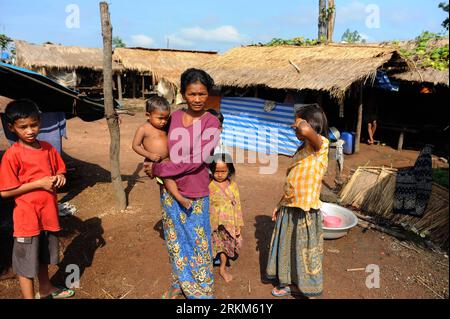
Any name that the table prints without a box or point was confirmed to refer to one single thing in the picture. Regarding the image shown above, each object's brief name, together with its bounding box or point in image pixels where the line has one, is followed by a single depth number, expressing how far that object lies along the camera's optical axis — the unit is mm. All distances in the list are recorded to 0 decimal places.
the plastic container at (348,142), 9531
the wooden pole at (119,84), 18438
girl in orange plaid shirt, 2457
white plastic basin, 3813
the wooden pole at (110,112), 4254
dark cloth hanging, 4457
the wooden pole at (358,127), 9580
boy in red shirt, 2273
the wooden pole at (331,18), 13016
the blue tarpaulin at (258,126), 9172
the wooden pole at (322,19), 13578
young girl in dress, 2867
